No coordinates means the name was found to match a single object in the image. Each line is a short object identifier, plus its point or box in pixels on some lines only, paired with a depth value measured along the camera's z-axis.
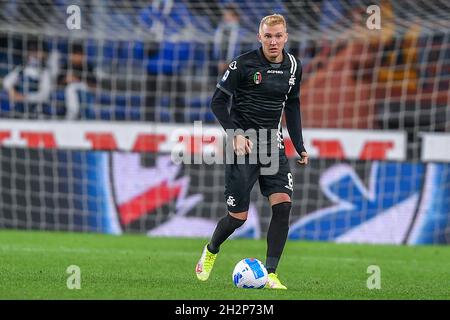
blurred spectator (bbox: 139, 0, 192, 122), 16.59
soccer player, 7.64
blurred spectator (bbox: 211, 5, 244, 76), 16.73
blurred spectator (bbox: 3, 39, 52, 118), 16.14
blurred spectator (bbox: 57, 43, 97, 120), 16.59
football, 7.28
